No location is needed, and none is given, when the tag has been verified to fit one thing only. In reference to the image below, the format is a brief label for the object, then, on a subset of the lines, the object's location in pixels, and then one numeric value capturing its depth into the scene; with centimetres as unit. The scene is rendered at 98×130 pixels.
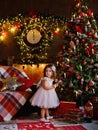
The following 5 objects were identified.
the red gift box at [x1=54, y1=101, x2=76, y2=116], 339
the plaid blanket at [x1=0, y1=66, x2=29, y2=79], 348
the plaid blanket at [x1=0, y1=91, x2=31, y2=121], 309
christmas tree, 402
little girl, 313
